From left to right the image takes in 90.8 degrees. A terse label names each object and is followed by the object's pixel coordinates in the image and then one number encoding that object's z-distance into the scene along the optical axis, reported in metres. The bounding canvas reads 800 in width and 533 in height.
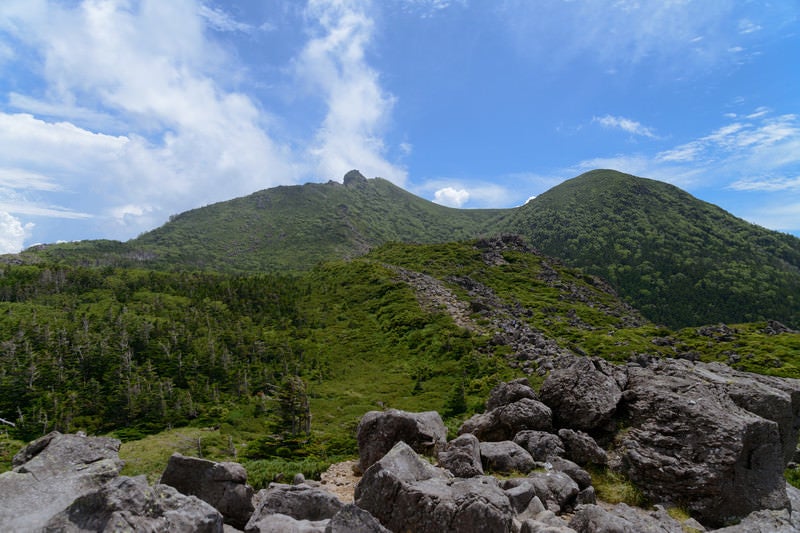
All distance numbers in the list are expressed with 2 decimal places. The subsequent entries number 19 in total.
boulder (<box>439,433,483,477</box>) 14.49
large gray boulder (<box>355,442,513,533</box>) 9.62
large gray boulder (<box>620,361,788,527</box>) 14.38
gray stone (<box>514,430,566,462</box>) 17.47
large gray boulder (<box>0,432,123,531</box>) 7.92
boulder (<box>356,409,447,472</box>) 18.09
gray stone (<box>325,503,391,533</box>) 8.35
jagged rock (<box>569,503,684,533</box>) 10.61
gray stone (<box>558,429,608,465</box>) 17.30
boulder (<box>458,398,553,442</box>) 19.67
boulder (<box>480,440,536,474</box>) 16.30
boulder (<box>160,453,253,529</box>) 11.72
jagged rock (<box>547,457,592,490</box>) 15.71
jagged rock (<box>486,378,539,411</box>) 21.88
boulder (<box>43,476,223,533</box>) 6.92
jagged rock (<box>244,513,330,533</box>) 9.47
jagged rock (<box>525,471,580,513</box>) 13.45
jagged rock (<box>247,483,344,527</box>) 10.70
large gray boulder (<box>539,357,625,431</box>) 19.17
